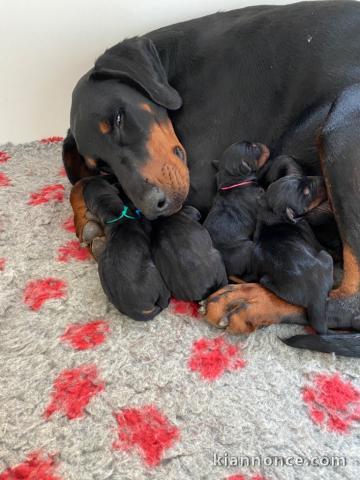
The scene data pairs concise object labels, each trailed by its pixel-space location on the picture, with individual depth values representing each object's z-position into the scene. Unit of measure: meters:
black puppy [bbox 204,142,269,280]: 0.51
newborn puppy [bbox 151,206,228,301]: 0.48
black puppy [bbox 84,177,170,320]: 0.47
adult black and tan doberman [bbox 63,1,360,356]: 0.48
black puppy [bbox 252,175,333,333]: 0.46
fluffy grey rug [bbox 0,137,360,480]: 0.37
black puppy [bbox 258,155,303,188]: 0.53
